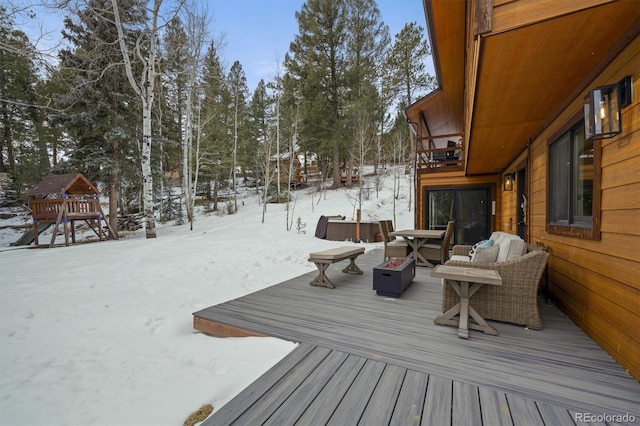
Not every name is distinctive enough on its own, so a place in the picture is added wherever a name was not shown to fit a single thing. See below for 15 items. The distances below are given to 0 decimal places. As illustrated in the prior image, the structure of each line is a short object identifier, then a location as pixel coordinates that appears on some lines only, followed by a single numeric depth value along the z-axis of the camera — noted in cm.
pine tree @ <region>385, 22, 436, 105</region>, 1409
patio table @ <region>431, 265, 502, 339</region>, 238
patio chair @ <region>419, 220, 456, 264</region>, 521
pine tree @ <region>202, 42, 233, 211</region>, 1387
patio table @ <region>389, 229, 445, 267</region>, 524
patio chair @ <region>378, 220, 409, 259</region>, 557
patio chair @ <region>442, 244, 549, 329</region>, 252
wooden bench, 396
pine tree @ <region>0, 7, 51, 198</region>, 1205
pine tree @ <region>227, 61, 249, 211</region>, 1766
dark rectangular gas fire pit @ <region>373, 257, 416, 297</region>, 351
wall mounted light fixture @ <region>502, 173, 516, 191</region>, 576
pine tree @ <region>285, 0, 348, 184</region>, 1608
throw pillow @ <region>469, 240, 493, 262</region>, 401
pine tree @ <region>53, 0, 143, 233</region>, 979
